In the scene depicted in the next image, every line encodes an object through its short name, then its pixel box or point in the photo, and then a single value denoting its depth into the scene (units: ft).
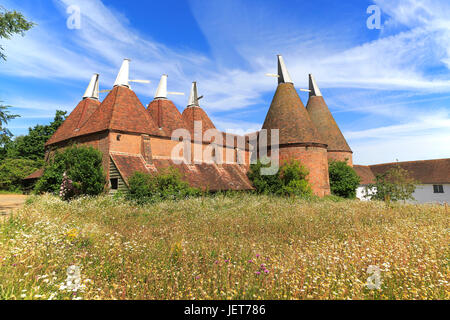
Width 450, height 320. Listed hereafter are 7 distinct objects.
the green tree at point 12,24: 31.91
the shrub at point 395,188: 53.01
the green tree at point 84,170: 41.55
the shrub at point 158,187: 38.60
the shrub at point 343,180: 68.23
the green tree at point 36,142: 107.55
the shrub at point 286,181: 53.94
